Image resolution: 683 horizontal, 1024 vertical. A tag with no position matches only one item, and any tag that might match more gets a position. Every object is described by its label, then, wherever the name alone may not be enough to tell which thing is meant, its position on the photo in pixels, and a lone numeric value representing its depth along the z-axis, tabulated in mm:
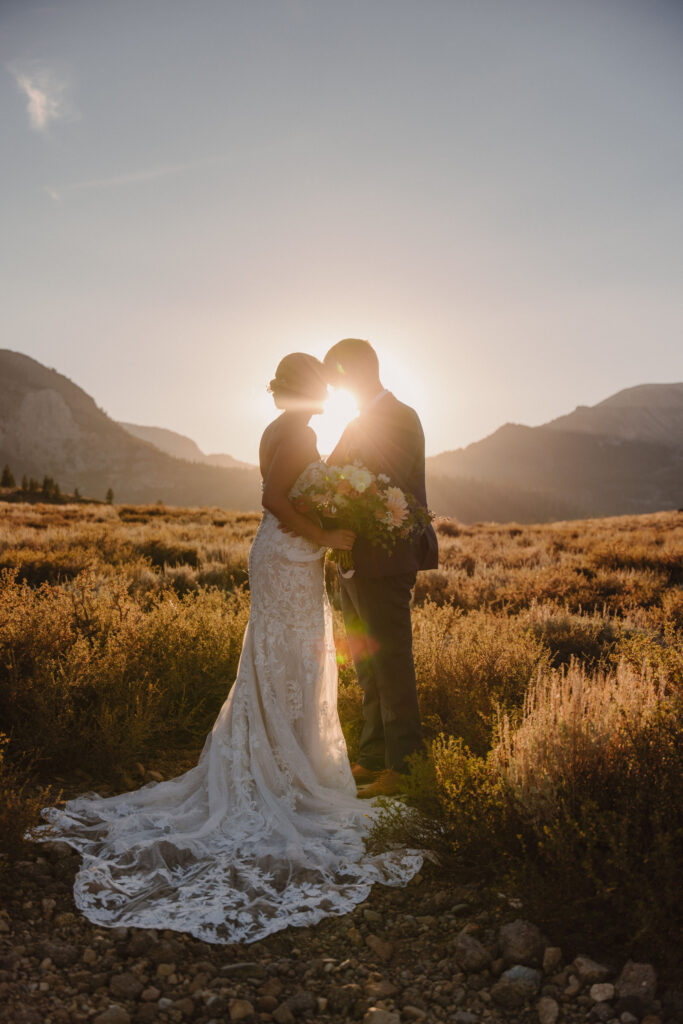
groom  4117
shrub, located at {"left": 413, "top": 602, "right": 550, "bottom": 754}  4543
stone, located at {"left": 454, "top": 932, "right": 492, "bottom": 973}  2516
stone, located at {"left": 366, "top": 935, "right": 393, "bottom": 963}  2693
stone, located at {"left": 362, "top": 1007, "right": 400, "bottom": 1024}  2244
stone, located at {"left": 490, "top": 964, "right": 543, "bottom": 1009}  2311
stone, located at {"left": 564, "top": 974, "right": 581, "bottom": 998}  2287
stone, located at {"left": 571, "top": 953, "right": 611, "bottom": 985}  2307
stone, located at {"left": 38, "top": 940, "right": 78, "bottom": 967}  2520
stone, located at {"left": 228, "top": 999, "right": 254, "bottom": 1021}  2311
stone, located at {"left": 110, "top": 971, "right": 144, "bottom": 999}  2393
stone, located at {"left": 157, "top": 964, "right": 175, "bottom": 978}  2527
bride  2998
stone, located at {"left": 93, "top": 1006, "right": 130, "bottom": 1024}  2207
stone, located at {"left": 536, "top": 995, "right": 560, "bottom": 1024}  2174
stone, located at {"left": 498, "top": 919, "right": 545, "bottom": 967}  2475
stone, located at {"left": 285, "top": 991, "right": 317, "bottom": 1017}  2377
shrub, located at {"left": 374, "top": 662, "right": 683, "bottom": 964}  2354
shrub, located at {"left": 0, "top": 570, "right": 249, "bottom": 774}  4207
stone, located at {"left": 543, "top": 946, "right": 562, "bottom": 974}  2428
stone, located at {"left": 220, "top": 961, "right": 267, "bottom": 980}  2569
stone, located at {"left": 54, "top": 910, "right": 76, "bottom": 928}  2762
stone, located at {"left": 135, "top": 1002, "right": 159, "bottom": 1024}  2277
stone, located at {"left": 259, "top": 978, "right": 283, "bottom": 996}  2451
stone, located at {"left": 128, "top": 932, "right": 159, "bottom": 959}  2641
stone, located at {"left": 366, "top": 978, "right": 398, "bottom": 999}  2420
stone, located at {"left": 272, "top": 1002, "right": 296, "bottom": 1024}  2312
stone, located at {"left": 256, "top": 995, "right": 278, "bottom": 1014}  2377
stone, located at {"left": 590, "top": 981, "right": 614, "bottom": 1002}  2217
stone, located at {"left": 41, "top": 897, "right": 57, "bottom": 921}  2809
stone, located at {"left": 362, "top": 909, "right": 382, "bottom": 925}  2938
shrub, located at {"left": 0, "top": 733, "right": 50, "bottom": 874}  2945
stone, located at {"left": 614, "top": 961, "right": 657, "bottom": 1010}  2165
